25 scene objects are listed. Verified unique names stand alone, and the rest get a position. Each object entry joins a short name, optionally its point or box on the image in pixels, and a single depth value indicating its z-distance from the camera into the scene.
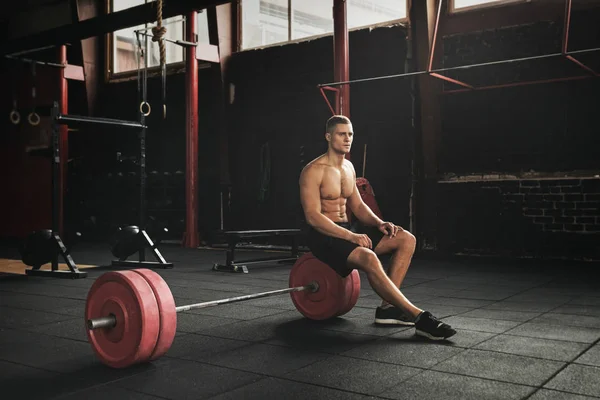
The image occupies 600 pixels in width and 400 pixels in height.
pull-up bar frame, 5.12
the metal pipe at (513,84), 5.47
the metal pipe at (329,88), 6.61
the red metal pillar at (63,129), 9.37
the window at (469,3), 6.67
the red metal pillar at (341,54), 6.82
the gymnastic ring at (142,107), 5.55
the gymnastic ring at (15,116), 7.57
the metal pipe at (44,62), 8.16
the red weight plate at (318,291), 3.35
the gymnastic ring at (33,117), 7.54
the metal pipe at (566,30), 5.09
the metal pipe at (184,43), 7.60
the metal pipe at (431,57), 5.87
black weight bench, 5.82
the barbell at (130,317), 2.44
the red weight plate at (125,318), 2.44
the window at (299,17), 7.49
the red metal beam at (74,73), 9.58
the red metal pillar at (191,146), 8.41
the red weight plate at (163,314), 2.49
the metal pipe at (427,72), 5.10
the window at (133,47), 9.47
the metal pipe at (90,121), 5.33
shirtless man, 2.96
